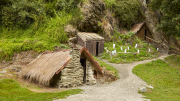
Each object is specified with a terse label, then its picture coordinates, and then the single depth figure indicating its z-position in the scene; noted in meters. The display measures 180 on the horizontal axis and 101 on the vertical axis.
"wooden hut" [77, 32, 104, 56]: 20.28
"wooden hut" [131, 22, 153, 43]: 30.37
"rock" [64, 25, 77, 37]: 20.79
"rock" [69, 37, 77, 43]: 20.42
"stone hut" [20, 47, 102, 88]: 10.22
